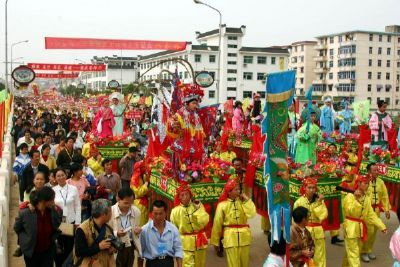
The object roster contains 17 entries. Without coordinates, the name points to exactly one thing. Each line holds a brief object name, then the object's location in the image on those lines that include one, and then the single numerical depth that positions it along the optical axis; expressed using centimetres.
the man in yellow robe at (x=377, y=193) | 773
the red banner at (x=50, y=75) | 4911
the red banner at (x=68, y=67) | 4183
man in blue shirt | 484
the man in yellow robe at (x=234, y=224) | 615
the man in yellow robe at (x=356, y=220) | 646
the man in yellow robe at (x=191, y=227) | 595
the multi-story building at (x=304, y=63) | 6500
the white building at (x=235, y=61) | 5103
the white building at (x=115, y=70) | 7262
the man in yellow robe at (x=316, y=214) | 635
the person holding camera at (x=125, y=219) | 504
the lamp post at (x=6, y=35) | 2910
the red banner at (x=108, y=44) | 2586
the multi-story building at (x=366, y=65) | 5728
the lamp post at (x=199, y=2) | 2190
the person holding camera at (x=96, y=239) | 430
